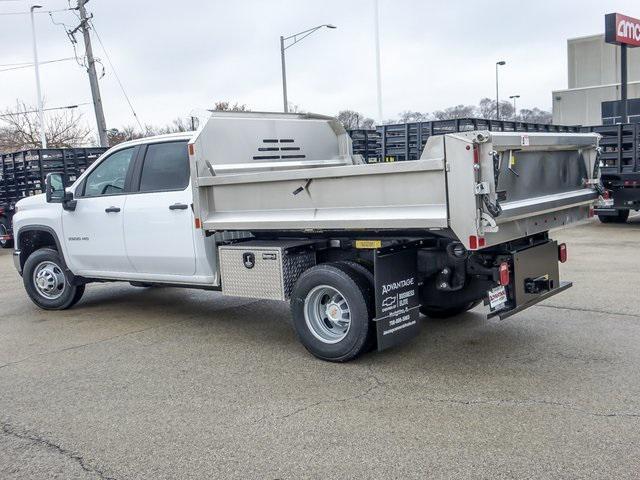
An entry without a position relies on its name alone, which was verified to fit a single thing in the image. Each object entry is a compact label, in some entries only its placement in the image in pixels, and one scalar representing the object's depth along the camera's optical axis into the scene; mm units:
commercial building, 38906
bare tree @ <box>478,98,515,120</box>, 71556
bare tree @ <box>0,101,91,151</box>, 39938
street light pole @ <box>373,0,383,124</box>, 27438
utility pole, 24141
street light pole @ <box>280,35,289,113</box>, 28516
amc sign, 22734
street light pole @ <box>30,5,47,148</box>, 30625
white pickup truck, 5188
